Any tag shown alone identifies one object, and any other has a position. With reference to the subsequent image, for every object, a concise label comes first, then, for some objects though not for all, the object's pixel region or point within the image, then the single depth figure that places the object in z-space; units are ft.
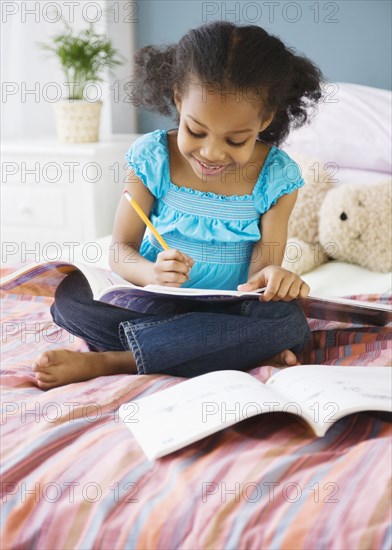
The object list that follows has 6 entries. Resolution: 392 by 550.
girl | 3.41
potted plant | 7.47
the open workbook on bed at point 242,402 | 2.39
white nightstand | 7.19
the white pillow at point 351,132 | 5.90
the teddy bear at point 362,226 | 5.24
